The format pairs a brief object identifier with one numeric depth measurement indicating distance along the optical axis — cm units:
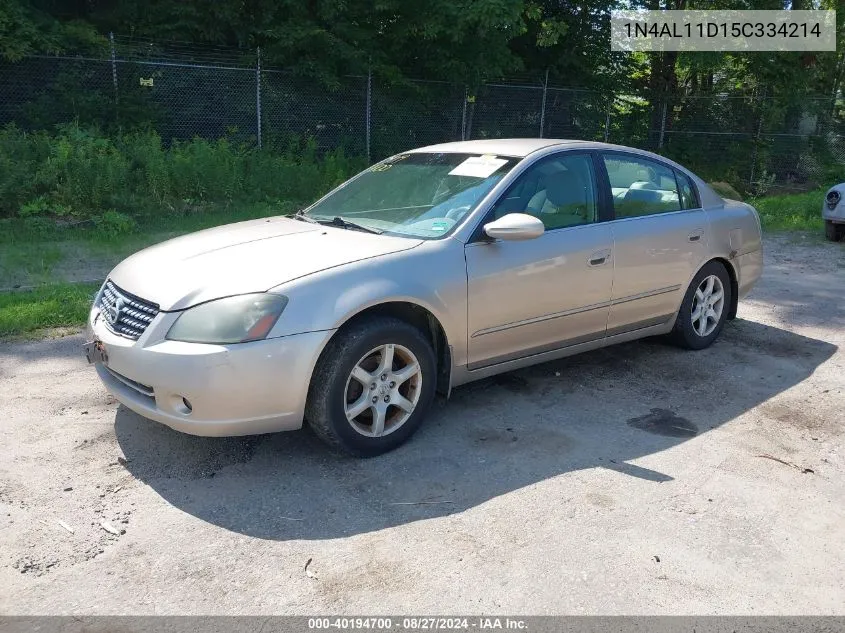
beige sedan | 361
